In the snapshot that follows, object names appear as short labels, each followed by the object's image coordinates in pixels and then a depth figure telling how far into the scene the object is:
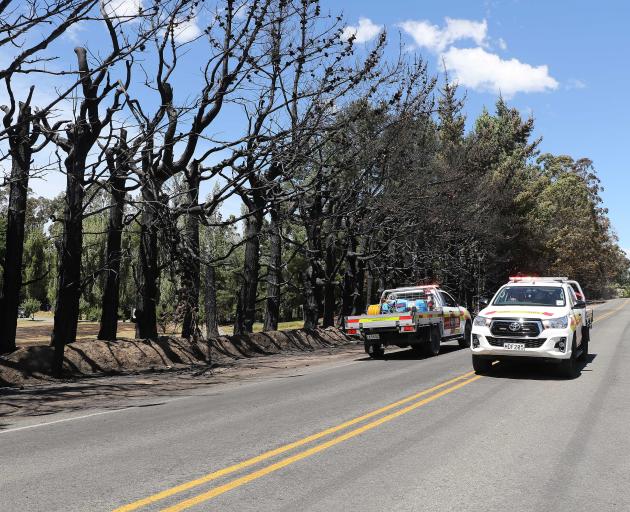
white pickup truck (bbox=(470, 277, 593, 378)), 11.68
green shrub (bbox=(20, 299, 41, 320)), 61.50
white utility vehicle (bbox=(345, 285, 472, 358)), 17.12
